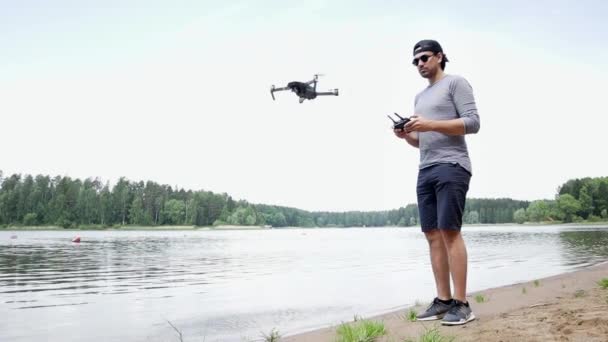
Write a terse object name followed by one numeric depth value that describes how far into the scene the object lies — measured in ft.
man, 13.53
